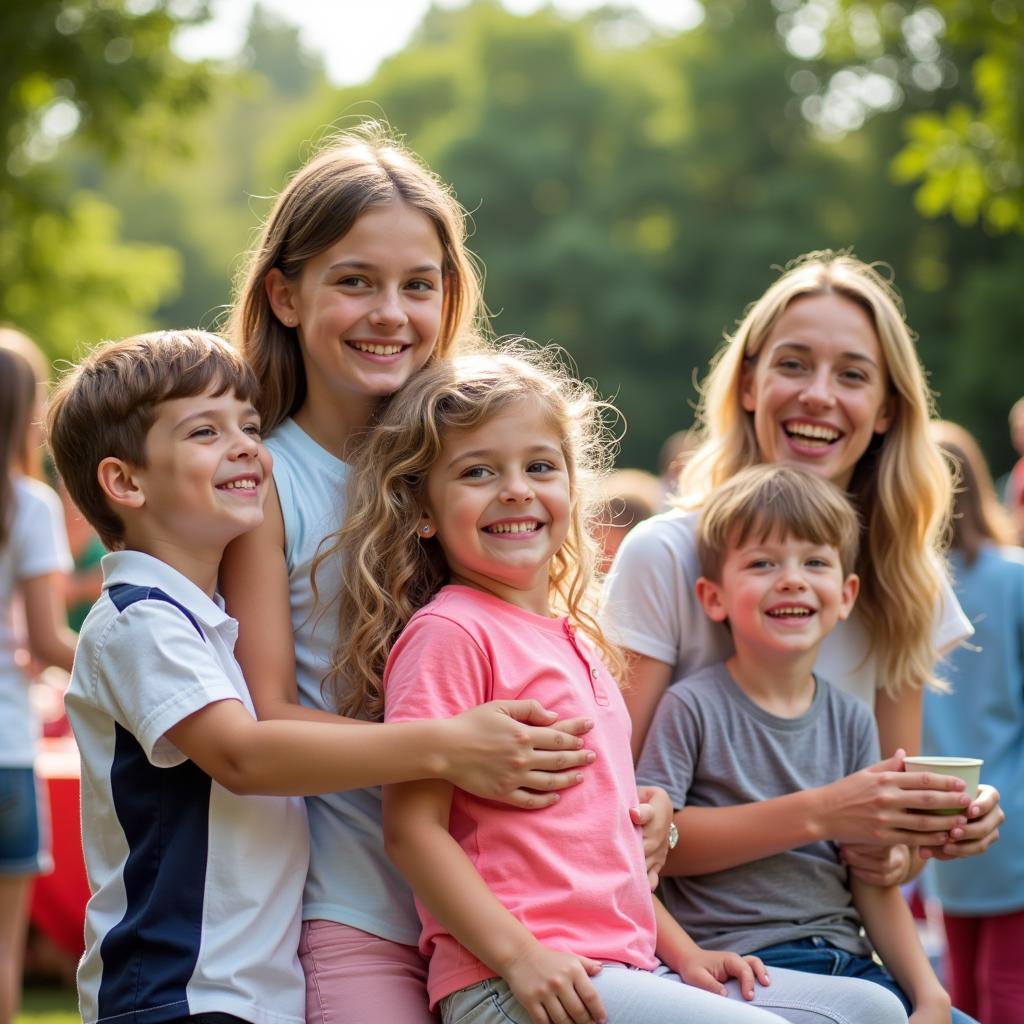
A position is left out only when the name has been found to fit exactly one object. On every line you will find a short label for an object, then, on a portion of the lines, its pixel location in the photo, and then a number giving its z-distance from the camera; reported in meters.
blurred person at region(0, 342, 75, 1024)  5.00
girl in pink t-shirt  2.51
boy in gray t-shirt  3.10
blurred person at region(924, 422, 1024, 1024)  4.81
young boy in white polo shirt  2.53
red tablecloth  6.70
